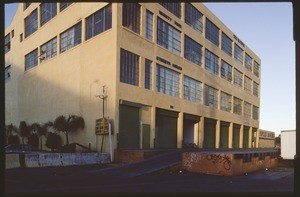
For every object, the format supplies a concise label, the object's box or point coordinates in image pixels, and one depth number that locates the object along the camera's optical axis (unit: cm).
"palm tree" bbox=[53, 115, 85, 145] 2938
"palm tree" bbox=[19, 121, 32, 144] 3944
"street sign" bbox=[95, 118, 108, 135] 2600
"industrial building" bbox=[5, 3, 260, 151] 2758
